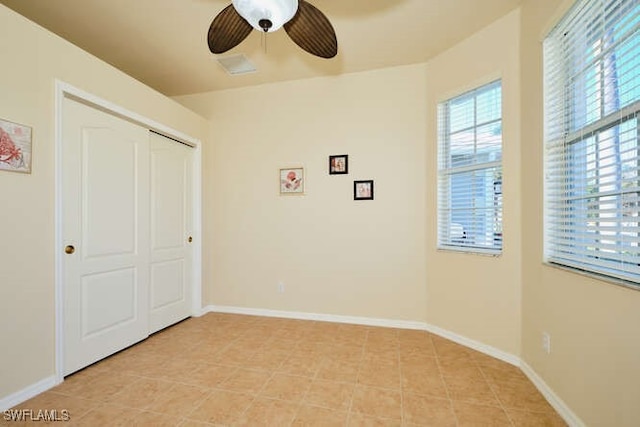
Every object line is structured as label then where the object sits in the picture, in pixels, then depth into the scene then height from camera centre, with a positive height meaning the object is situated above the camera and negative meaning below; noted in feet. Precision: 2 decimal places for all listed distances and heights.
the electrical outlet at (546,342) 5.89 -2.77
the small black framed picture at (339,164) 10.11 +1.76
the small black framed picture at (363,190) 9.89 +0.82
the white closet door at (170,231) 9.12 -0.64
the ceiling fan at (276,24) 4.46 +3.41
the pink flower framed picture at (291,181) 10.51 +1.21
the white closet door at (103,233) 6.68 -0.55
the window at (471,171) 7.70 +1.23
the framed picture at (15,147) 5.40 +1.31
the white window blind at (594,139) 4.11 +1.30
